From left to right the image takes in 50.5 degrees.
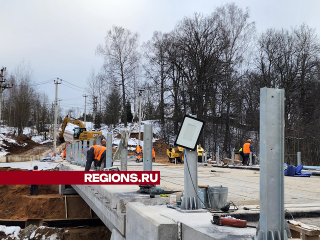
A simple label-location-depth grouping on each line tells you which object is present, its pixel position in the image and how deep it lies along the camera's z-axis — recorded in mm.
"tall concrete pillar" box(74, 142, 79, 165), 14727
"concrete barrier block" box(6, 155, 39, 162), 28969
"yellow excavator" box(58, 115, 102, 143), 33312
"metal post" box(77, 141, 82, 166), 13789
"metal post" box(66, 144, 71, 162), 17822
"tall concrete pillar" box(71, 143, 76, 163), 16188
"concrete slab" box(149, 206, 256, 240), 2952
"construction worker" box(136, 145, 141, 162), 28388
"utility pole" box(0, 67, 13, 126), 44447
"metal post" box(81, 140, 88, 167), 13050
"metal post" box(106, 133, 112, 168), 9103
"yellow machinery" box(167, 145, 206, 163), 27753
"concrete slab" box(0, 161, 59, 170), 22875
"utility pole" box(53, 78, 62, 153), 35344
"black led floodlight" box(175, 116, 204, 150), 4188
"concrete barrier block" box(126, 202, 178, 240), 3592
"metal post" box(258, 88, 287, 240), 2546
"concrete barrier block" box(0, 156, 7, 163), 28317
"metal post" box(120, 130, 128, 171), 8188
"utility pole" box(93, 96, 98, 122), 63269
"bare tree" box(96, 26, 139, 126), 49719
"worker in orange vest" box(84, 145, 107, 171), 10196
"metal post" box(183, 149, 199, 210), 4336
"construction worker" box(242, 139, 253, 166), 20625
